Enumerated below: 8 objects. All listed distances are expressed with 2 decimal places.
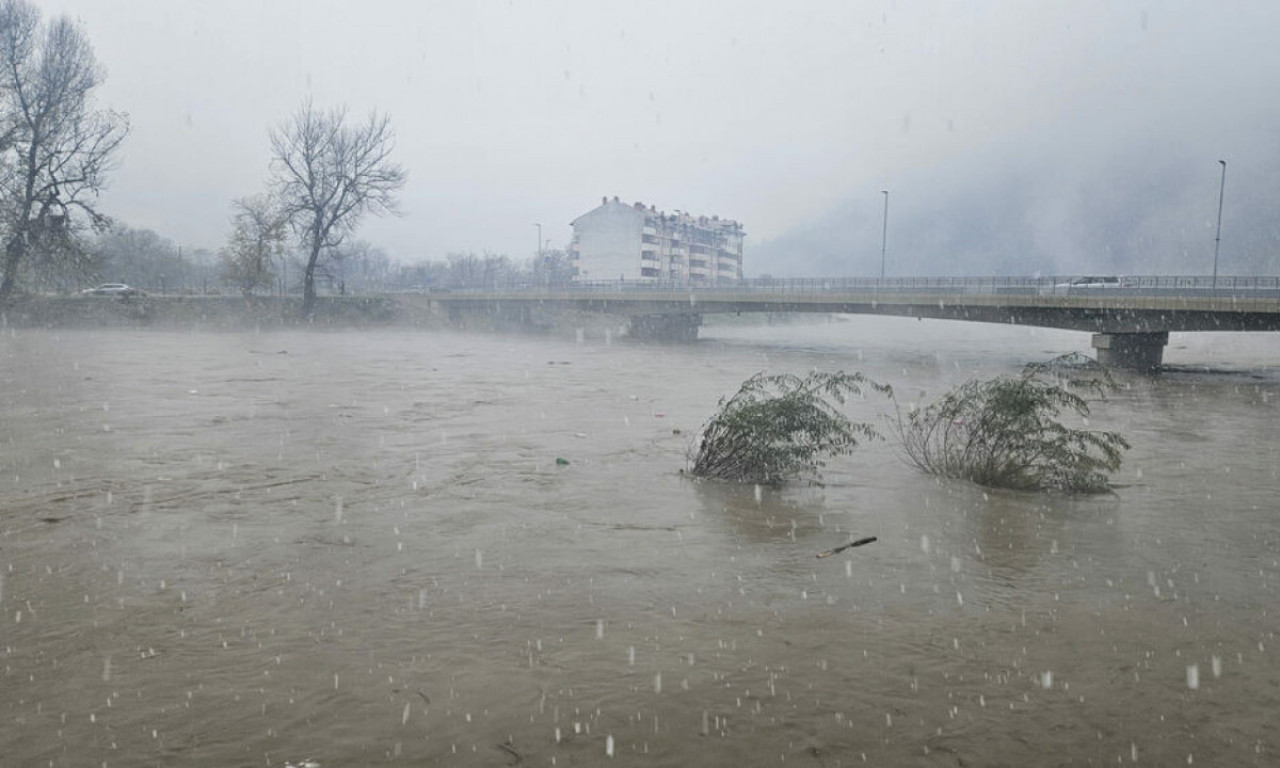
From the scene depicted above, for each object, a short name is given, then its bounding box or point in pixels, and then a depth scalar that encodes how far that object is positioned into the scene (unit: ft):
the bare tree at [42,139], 124.88
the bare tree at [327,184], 180.34
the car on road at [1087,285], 129.49
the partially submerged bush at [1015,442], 34.19
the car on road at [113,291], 180.12
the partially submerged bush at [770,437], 34.24
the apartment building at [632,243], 363.76
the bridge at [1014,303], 117.08
